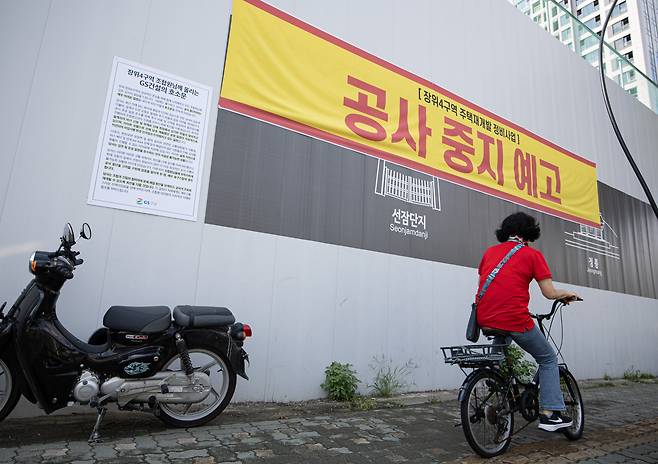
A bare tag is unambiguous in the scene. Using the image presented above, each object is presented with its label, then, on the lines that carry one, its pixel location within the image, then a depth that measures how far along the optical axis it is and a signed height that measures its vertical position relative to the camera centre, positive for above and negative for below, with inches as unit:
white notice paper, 141.8 +58.9
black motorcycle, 102.7 -11.4
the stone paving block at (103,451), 93.0 -31.4
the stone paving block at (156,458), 91.2 -31.4
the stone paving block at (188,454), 94.9 -31.3
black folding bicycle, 104.3 -16.6
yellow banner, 174.9 +105.3
